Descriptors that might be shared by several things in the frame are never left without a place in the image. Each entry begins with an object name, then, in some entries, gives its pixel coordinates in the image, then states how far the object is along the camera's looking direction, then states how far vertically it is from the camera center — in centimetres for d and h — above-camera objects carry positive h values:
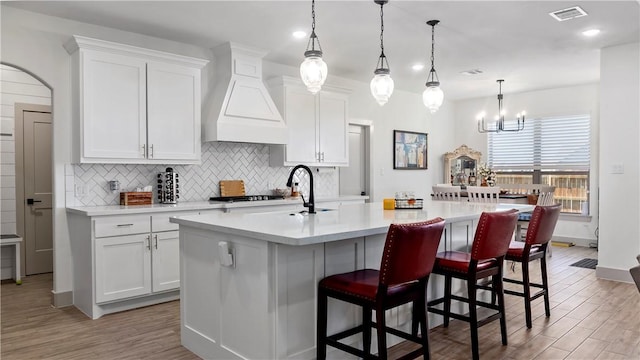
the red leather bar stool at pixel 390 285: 224 -60
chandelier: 757 +91
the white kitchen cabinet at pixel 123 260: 385 -78
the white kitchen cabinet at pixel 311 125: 558 +64
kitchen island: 239 -58
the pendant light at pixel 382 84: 367 +73
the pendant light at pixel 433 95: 416 +72
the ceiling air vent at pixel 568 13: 396 +143
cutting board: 525 -17
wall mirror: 851 +16
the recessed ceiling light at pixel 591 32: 453 +144
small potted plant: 720 -5
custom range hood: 484 +78
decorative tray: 372 -25
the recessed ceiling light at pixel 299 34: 452 +141
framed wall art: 752 +41
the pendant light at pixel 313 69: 330 +76
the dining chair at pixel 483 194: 571 -27
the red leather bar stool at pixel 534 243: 349 -54
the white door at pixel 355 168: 688 +9
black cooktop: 508 -28
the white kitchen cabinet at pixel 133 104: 401 +66
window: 741 +29
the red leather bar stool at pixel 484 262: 286 -59
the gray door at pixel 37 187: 551 -17
